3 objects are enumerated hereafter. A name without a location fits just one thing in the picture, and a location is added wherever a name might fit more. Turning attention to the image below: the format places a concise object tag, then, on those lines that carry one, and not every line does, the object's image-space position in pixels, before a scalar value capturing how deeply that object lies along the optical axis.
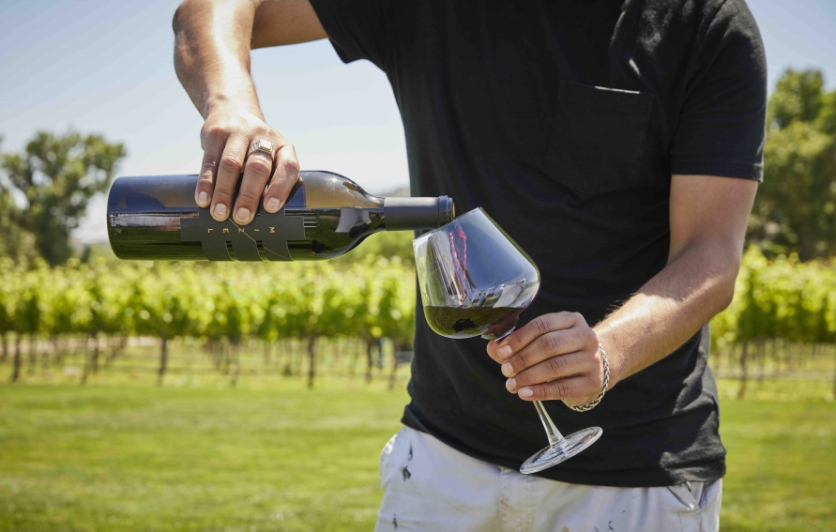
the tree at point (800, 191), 37.69
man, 1.43
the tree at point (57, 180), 40.34
